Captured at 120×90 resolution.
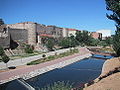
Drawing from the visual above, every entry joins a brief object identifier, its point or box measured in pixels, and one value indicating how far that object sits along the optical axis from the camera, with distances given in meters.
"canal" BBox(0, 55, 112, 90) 11.77
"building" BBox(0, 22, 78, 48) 26.60
